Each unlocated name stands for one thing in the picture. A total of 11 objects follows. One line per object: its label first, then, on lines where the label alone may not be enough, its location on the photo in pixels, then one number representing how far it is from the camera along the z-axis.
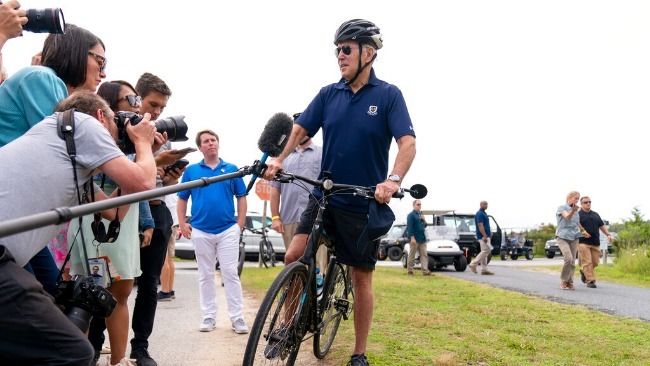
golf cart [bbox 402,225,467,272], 18.48
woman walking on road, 12.41
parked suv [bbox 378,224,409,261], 26.25
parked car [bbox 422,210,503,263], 25.11
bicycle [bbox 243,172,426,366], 3.29
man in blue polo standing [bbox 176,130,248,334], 6.05
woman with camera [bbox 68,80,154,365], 3.72
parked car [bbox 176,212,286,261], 20.04
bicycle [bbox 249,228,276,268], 16.48
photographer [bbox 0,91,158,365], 2.03
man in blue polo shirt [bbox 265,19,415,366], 4.14
